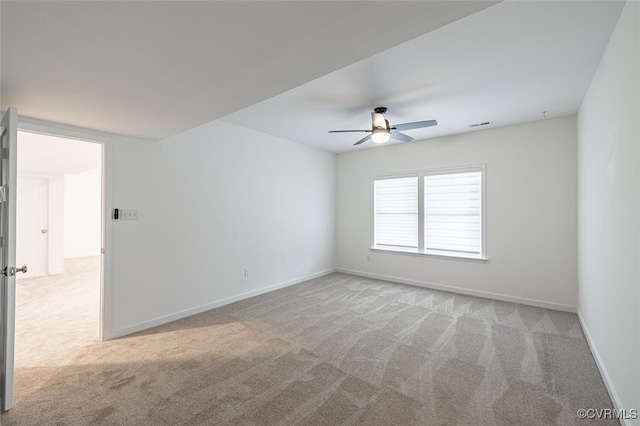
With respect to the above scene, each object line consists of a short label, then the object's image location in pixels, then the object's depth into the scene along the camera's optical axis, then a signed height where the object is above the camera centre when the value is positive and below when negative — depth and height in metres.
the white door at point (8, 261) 1.93 -0.32
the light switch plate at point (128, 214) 3.20 +0.02
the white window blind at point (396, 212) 5.34 +0.08
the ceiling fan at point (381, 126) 3.40 +1.12
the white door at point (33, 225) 6.05 -0.21
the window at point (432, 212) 4.66 +0.07
